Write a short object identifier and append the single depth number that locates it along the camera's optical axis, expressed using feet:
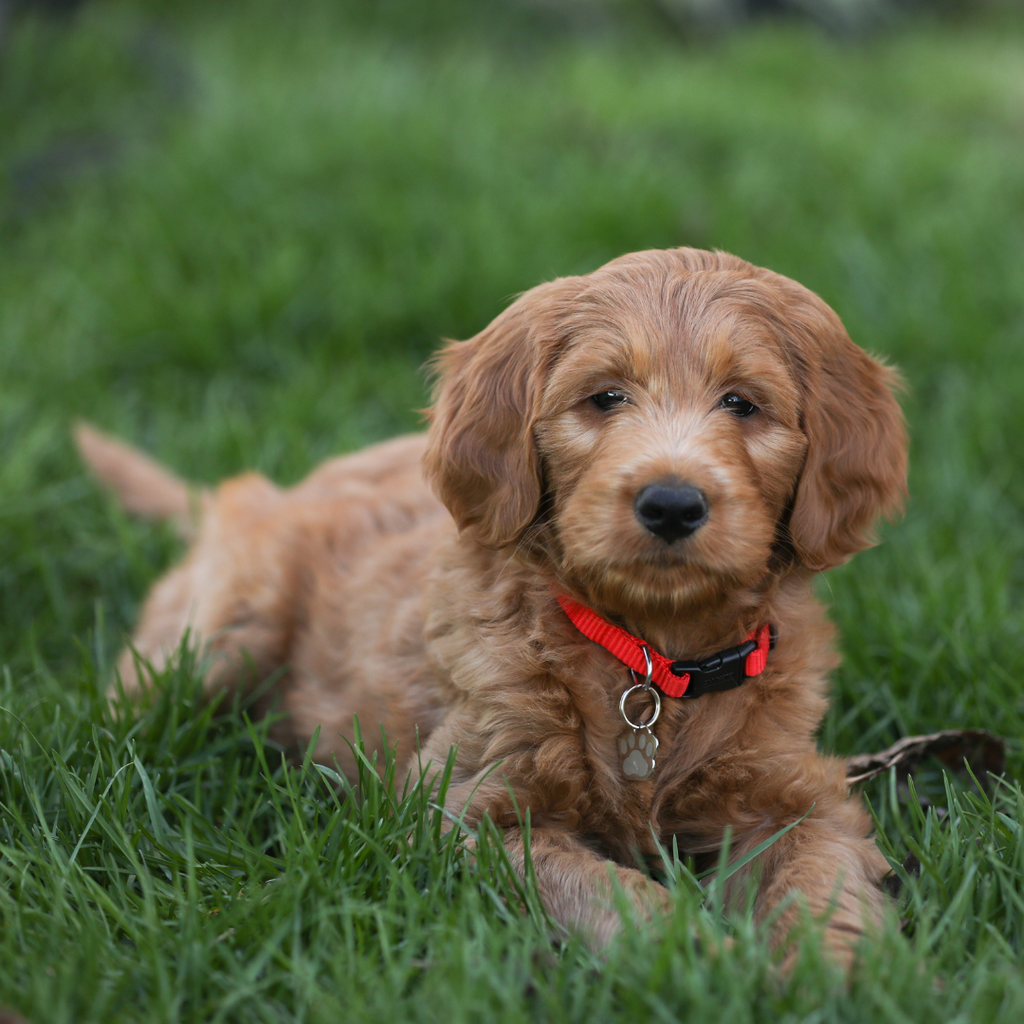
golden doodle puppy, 7.83
